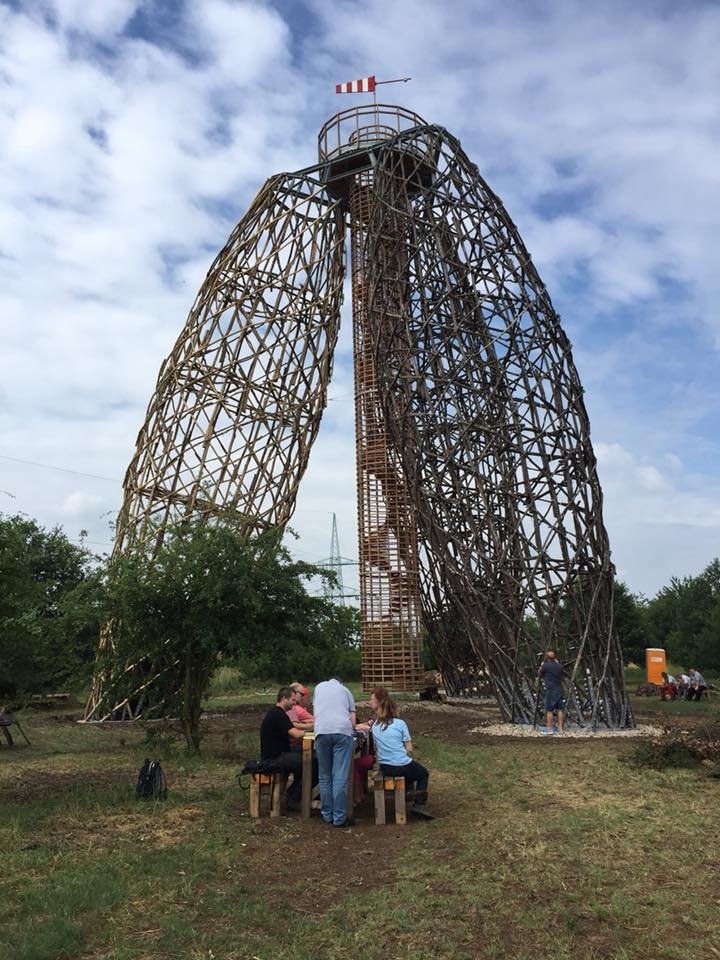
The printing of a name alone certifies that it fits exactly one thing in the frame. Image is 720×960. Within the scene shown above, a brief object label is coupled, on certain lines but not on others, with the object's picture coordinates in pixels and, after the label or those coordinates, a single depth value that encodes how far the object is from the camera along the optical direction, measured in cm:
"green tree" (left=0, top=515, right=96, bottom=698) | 767
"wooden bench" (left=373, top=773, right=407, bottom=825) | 715
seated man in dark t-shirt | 775
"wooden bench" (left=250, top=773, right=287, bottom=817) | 746
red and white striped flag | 1975
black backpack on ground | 802
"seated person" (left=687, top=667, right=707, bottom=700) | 2011
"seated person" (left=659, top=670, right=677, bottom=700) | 2064
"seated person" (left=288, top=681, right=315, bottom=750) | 838
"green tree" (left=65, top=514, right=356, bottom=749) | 1077
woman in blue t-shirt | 725
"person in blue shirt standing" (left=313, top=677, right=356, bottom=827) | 714
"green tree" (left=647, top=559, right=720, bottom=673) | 2961
